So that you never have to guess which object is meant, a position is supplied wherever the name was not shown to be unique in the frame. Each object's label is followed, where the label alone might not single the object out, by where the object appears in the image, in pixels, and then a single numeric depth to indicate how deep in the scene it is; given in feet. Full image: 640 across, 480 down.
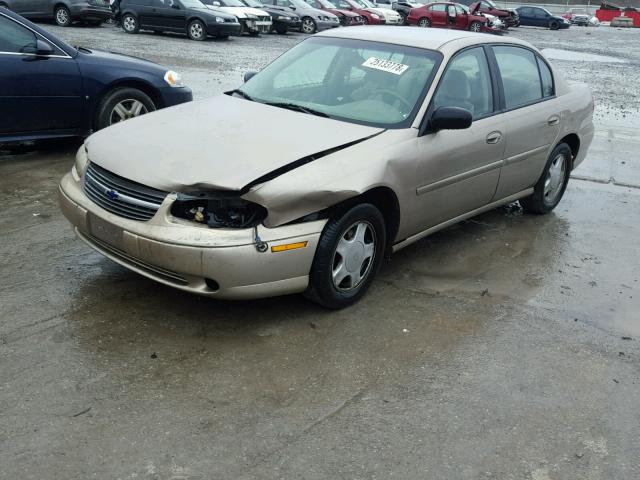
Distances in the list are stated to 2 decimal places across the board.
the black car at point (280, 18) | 83.46
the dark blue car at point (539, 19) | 139.64
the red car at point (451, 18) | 106.73
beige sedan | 11.77
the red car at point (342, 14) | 92.79
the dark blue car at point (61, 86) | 21.53
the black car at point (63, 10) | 71.51
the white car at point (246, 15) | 76.02
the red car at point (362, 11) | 96.58
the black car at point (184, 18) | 69.00
